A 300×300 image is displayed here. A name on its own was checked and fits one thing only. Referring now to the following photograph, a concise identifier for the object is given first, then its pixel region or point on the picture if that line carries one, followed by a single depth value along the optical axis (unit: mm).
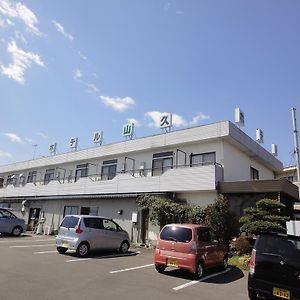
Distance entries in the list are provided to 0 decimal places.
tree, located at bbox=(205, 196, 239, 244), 15609
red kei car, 9869
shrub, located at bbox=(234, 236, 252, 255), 14266
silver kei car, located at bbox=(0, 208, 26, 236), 21066
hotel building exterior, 17531
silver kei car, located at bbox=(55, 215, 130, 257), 13055
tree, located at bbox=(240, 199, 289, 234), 13695
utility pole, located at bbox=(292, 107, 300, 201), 11516
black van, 6633
